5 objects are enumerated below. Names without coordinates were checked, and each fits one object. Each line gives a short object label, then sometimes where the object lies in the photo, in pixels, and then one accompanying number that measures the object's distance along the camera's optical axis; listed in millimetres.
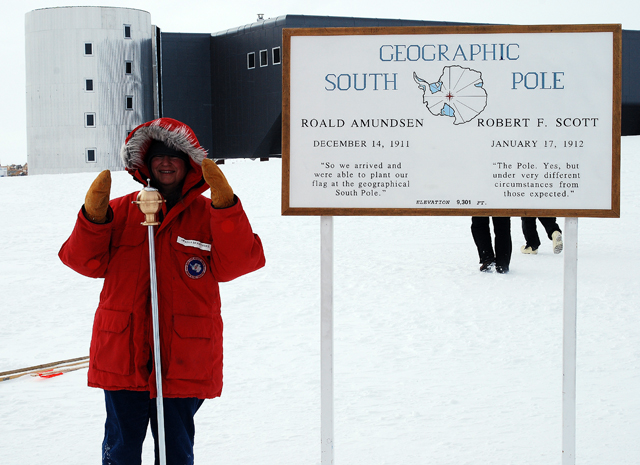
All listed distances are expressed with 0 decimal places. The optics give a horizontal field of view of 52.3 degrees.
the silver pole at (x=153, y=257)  2428
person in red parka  2512
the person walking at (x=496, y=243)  8172
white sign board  2971
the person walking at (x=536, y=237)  9719
